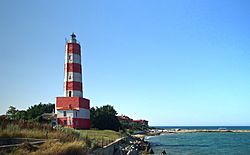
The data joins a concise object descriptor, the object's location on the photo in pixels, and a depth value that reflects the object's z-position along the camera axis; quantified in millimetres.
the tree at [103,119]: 43875
